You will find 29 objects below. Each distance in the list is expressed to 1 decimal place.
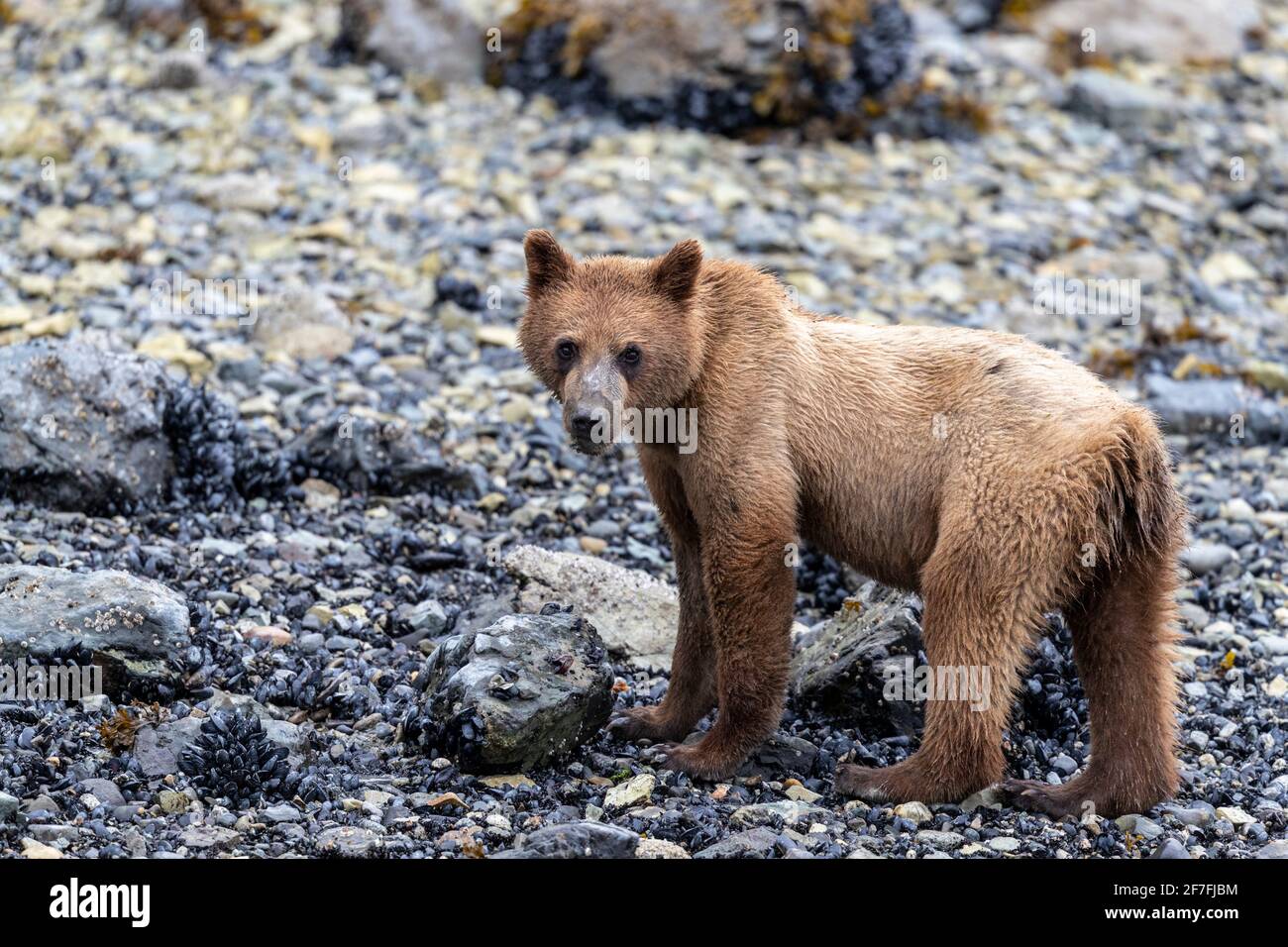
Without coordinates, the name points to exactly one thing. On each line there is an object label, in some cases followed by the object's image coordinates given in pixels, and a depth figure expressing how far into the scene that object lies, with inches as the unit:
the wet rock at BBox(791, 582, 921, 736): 298.4
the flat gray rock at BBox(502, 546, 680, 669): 331.0
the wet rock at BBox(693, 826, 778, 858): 241.4
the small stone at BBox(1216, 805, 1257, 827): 270.7
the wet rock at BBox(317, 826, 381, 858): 235.1
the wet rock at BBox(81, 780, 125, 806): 246.7
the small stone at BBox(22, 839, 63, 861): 224.4
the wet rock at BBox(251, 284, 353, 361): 460.4
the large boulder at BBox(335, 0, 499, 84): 638.5
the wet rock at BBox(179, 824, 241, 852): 233.7
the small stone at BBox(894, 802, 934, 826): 265.3
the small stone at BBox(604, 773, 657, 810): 265.3
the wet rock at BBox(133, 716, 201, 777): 258.8
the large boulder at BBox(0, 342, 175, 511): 349.7
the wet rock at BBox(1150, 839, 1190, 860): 251.0
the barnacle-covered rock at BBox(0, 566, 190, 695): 275.3
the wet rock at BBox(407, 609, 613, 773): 265.7
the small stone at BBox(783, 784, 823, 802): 275.6
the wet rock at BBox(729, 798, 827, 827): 261.0
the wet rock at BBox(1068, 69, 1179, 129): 663.8
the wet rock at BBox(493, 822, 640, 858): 230.2
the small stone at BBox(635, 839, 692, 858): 241.0
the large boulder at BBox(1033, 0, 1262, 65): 715.4
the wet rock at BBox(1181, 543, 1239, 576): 382.9
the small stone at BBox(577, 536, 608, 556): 378.3
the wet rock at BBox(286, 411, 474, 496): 390.6
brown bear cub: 257.8
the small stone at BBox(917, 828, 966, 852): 255.4
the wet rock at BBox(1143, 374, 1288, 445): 459.8
